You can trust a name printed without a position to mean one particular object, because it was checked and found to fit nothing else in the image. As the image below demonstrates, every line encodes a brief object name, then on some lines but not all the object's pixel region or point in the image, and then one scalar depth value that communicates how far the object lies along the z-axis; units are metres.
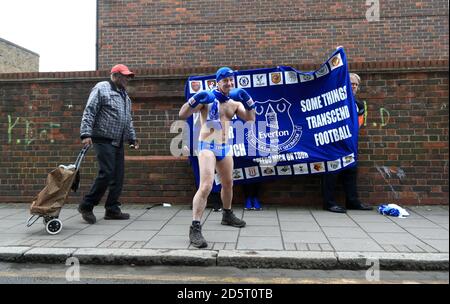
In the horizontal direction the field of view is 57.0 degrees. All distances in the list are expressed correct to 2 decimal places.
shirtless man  4.46
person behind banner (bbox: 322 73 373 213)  6.39
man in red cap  5.54
